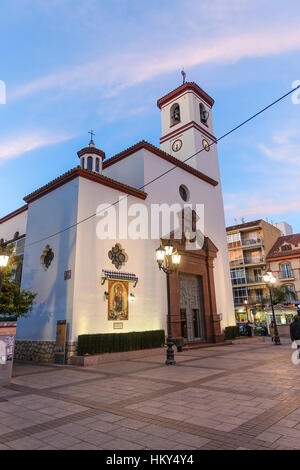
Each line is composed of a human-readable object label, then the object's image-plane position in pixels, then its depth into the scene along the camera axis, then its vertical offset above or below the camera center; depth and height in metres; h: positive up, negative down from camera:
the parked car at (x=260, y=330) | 28.05 -0.43
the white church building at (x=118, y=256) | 13.28 +3.67
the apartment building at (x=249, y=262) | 40.25 +8.50
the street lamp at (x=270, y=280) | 17.39 +2.52
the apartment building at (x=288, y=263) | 36.19 +7.49
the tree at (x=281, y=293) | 34.12 +3.49
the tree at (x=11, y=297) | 11.09 +1.23
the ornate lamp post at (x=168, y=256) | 11.32 +2.69
